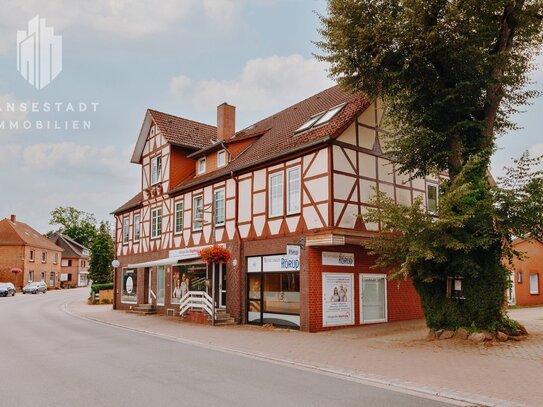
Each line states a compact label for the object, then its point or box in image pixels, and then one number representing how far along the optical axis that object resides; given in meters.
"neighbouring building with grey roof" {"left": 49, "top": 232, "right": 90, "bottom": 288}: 81.62
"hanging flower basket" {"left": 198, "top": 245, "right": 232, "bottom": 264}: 19.42
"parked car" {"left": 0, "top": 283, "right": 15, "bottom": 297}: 48.44
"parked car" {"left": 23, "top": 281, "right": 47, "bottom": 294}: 54.25
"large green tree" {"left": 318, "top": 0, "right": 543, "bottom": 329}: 13.38
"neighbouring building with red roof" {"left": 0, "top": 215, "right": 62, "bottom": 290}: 61.41
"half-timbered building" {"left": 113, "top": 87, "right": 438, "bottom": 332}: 16.92
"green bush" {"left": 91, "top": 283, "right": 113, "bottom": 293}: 39.78
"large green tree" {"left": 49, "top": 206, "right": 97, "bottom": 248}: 92.31
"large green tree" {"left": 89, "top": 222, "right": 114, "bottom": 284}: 49.00
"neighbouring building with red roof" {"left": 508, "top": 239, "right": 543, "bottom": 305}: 27.86
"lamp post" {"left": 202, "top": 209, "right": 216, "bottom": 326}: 19.11
